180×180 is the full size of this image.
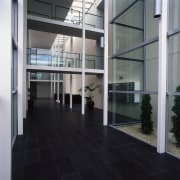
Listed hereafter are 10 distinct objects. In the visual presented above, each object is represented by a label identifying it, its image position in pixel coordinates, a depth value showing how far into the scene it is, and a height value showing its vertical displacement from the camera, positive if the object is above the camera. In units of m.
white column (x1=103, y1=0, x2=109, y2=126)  5.78 +0.83
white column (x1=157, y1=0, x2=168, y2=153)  3.29 +0.27
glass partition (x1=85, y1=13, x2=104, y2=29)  10.29 +4.85
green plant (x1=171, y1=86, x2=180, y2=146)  3.52 -0.76
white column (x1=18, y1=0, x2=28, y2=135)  4.39 +0.44
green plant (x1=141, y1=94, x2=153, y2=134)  4.80 -0.93
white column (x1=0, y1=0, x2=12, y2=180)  1.95 -0.06
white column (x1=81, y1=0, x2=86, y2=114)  8.46 +1.82
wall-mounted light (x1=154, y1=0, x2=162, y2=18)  3.23 +1.79
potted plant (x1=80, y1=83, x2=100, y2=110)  10.80 -0.80
